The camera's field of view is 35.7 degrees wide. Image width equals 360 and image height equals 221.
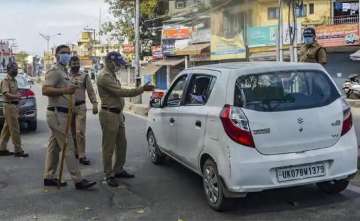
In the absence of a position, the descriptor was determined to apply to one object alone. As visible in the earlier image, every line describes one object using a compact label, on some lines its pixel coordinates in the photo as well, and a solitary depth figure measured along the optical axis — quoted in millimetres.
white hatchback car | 5773
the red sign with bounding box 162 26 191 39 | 44525
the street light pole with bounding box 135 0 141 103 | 27378
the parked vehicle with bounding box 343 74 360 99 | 25547
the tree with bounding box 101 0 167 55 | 49906
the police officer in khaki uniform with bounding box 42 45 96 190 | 7332
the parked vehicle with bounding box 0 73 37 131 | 13742
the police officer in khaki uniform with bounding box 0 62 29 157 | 10117
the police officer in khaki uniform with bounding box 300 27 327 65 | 8617
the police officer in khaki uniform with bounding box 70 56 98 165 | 9336
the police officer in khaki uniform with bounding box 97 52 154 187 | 7441
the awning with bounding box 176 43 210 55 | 39906
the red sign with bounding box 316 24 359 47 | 28406
